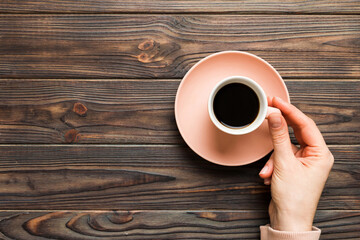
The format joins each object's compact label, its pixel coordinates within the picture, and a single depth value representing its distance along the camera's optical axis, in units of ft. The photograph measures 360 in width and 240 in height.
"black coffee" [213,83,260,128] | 2.63
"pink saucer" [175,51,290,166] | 2.75
